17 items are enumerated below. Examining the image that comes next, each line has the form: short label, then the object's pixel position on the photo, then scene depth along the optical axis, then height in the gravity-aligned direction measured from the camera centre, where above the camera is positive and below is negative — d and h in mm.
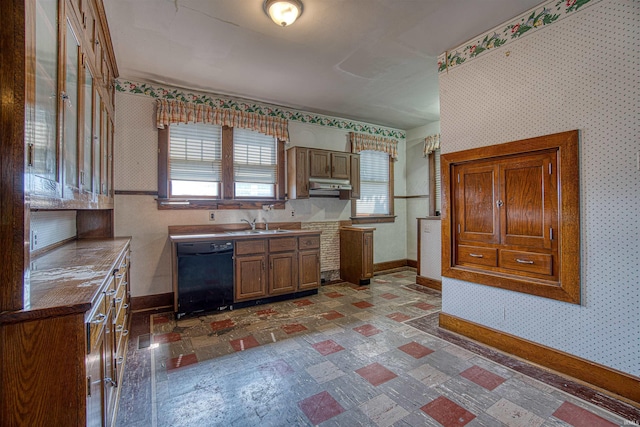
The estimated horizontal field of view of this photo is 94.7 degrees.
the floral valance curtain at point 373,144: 5352 +1334
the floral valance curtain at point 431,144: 5348 +1282
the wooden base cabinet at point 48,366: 938 -500
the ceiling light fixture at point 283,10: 2264 +1616
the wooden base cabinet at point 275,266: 3711 -688
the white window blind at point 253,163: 4297 +776
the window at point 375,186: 5613 +538
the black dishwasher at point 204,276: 3396 -726
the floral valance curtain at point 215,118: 3730 +1350
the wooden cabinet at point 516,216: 2217 -27
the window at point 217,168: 3854 +670
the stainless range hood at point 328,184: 4559 +486
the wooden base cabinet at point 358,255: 4750 -673
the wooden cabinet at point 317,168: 4477 +740
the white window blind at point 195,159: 3893 +764
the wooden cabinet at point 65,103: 1095 +582
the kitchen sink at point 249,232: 3839 -239
